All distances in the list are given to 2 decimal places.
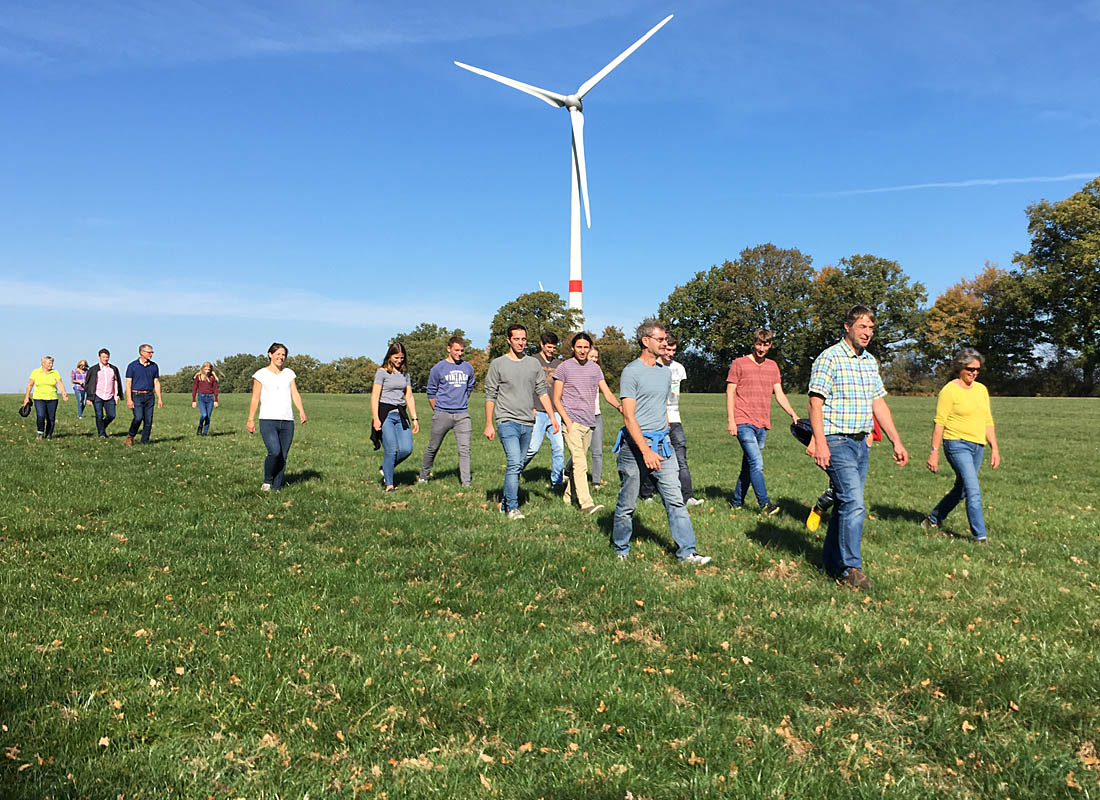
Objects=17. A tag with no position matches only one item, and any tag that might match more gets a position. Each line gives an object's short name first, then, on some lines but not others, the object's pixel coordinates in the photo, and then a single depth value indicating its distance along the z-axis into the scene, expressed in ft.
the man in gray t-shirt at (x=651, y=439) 23.71
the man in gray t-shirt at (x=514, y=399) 31.42
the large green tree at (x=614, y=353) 271.06
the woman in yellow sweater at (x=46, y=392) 57.88
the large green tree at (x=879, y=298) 231.91
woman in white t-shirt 35.55
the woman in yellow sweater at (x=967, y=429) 26.96
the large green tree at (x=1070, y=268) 175.73
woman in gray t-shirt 37.73
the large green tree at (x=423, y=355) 369.91
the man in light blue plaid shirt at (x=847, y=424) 21.29
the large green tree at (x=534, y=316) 285.43
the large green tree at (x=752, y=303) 245.86
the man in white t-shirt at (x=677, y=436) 33.40
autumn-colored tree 206.90
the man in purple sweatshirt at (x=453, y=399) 37.63
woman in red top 68.49
